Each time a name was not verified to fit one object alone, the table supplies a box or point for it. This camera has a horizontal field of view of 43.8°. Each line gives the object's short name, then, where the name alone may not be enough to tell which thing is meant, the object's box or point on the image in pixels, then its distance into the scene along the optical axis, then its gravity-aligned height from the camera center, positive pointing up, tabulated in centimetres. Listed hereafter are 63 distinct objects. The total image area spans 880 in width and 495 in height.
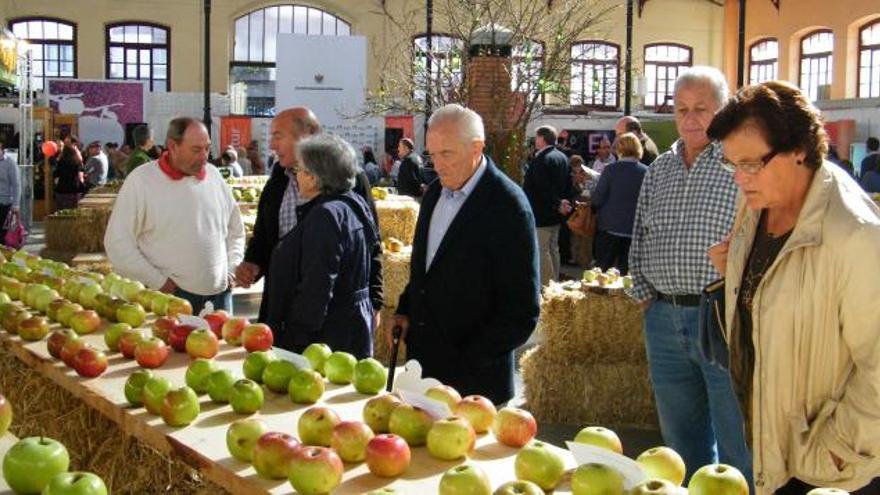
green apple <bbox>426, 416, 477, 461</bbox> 242 -62
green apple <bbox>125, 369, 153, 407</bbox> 298 -63
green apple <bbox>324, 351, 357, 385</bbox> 312 -60
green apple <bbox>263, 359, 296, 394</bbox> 305 -60
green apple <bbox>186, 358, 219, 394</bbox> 303 -60
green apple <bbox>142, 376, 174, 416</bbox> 287 -62
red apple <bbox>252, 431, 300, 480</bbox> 230 -62
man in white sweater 507 -31
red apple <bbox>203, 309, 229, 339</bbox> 385 -57
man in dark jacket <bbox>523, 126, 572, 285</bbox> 1037 -26
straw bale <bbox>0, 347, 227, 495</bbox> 353 -100
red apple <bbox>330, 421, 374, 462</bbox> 239 -61
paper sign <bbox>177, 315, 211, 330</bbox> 368 -56
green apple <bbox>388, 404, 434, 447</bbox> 254 -61
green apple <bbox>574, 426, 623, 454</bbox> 235 -59
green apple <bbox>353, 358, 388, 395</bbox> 304 -60
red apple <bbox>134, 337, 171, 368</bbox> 343 -62
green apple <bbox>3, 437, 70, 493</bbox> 203 -58
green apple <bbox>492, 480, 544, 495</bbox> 202 -60
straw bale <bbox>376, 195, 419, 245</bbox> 1056 -59
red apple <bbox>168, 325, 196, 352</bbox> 366 -60
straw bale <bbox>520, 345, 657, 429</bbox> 645 -135
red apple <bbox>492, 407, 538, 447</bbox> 252 -61
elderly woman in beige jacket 235 -30
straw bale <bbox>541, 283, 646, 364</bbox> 631 -95
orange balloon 1912 +12
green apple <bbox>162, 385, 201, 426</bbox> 276 -63
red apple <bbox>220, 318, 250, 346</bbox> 370 -58
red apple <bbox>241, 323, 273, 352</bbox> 354 -58
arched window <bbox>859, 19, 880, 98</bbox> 2728 +269
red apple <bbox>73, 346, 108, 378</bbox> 333 -63
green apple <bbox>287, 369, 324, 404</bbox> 296 -62
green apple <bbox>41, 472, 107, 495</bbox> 186 -56
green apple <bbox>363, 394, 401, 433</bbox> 266 -61
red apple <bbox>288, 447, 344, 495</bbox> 220 -63
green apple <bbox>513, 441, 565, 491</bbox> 224 -62
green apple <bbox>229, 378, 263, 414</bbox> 286 -62
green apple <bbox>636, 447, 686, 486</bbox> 219 -60
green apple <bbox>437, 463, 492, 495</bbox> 208 -61
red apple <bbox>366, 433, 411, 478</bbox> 231 -62
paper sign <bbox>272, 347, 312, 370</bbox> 311 -57
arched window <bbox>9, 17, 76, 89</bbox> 2806 +287
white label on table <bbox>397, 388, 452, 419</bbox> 255 -57
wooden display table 233 -68
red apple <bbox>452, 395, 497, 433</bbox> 262 -60
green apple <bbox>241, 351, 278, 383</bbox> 317 -60
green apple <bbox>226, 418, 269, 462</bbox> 245 -63
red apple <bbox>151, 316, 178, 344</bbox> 372 -58
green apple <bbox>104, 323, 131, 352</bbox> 367 -60
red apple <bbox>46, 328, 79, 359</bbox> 359 -61
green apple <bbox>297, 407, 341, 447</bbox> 253 -62
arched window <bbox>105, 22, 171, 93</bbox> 2864 +270
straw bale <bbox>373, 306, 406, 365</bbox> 816 -140
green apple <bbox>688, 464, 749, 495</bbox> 199 -58
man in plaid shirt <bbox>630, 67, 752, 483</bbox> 365 -38
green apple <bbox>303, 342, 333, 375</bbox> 325 -58
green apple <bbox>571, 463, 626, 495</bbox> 205 -60
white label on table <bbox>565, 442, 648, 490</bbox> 207 -57
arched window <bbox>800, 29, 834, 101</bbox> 2875 +283
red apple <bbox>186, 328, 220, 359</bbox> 353 -60
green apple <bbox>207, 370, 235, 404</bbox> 295 -61
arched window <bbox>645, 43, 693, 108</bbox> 3130 +276
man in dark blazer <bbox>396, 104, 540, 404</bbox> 370 -38
